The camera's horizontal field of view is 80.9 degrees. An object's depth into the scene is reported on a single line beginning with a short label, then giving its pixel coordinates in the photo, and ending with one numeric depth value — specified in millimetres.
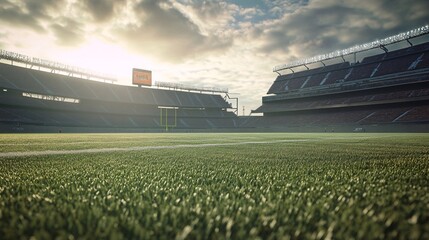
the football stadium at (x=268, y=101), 39906
